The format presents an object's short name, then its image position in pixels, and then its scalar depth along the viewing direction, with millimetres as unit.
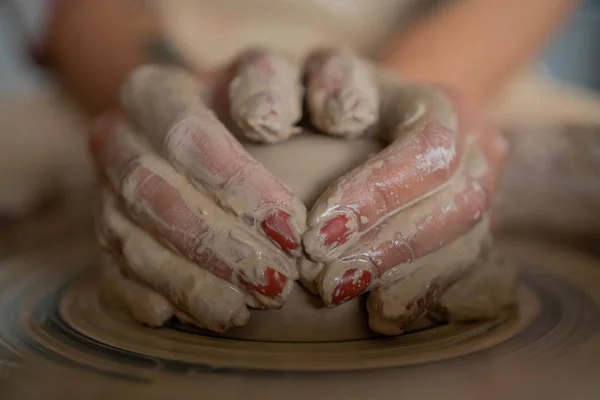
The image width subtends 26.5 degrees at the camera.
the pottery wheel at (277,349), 341
